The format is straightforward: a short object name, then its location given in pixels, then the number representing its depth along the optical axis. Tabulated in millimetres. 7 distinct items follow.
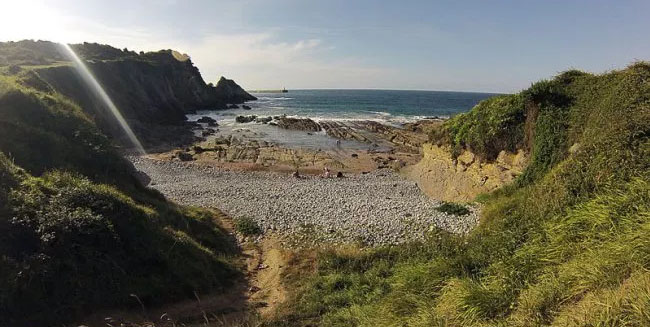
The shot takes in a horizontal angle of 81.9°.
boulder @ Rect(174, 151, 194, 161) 35216
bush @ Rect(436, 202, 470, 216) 17795
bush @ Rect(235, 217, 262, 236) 16734
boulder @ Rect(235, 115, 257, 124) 66312
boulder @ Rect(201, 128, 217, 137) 50500
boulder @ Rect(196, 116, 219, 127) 61938
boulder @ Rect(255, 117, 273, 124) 66200
